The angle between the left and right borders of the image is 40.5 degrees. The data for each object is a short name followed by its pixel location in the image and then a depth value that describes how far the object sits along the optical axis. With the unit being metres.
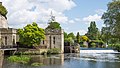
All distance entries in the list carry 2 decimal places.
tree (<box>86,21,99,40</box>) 86.57
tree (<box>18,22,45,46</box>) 38.19
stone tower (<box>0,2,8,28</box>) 47.93
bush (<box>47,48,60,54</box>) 40.23
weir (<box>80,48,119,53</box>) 45.98
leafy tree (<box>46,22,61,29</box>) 62.46
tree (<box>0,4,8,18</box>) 51.18
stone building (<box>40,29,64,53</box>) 42.36
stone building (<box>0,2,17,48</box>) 40.30
